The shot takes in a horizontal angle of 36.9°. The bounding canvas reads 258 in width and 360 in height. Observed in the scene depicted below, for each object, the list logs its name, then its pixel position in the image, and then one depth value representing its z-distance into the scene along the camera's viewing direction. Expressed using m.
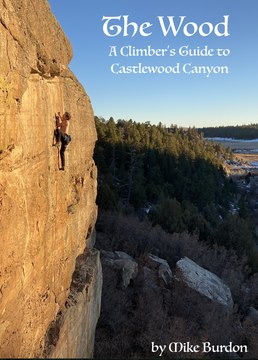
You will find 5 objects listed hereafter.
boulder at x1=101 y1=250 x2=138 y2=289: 20.55
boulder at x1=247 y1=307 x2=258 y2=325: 21.63
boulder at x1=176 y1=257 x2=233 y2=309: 21.42
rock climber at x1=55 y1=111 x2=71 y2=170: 8.90
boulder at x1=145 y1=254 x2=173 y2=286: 22.41
